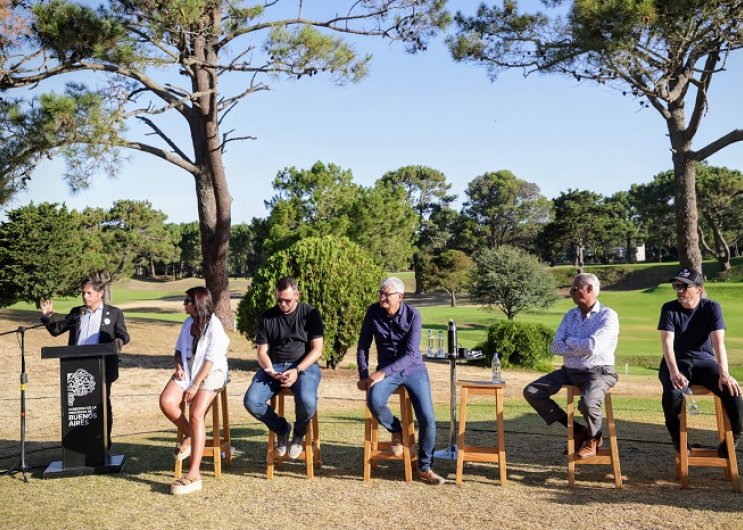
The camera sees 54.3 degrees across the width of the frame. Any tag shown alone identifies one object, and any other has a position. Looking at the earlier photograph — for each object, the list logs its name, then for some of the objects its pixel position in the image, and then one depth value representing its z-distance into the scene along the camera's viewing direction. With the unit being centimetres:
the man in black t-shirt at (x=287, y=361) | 617
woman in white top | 589
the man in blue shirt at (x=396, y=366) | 599
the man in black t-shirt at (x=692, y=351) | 576
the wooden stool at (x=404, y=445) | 589
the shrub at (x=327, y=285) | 1334
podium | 623
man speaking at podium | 685
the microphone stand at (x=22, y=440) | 610
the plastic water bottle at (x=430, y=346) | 688
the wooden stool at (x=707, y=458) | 553
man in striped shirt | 591
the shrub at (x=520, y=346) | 1697
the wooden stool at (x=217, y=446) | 605
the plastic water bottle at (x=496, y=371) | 629
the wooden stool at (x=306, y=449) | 604
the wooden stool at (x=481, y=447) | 581
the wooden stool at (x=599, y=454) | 561
